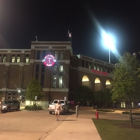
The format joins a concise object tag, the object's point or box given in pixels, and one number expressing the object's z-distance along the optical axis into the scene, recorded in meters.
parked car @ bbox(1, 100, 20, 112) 27.31
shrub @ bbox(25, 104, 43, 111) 34.98
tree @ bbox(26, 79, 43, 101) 40.57
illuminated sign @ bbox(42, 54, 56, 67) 58.34
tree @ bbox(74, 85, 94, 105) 57.28
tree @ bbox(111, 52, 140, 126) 14.78
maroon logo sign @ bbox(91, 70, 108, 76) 73.34
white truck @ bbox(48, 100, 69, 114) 24.48
